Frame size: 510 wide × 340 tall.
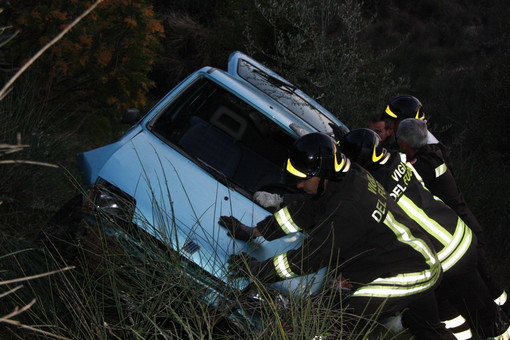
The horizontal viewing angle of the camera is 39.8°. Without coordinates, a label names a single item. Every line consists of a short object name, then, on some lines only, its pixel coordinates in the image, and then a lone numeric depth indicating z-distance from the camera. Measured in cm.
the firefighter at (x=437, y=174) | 474
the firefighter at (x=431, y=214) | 412
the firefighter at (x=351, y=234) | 349
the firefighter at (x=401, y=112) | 528
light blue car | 407
